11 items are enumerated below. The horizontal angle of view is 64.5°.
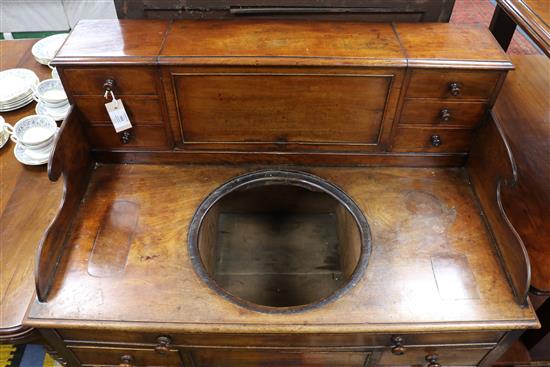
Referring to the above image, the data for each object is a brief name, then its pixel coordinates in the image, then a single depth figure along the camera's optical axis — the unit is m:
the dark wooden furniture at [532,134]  1.31
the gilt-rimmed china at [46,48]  2.00
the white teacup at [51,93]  1.71
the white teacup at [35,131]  1.59
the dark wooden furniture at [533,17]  1.26
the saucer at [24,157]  1.61
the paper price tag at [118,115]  1.35
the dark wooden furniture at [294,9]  1.40
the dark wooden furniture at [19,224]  1.26
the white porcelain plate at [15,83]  1.80
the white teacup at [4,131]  1.68
